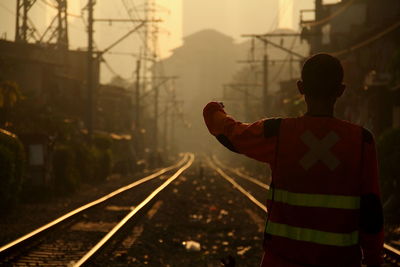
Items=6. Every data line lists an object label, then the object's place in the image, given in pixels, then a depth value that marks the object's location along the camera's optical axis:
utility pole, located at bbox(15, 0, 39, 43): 37.72
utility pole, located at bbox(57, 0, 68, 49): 38.56
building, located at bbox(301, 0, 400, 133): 25.42
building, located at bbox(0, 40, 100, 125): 36.28
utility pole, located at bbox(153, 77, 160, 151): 60.12
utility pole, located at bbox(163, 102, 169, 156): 70.53
